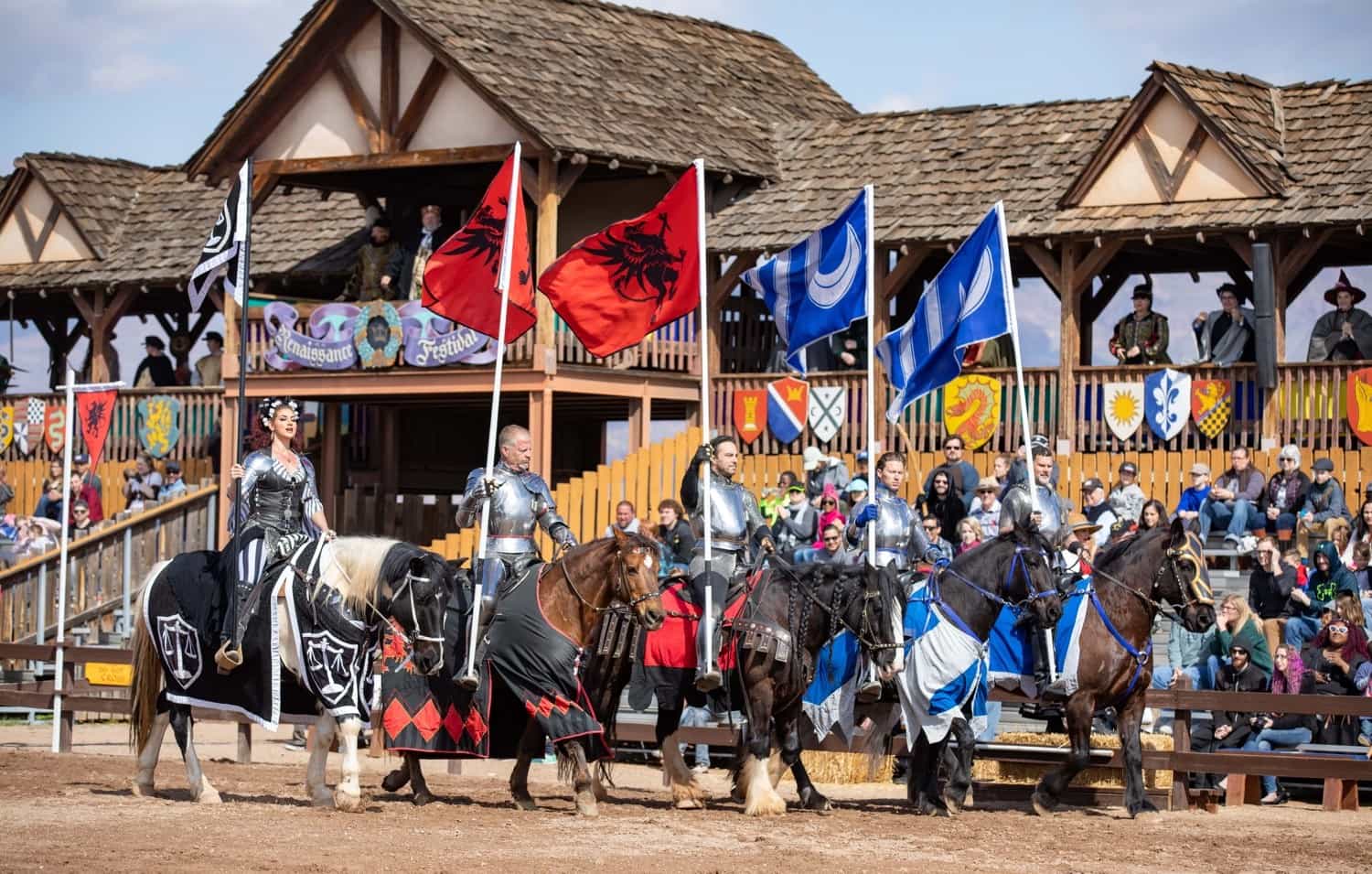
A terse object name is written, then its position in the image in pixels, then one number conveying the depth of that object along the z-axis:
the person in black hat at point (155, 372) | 31.53
